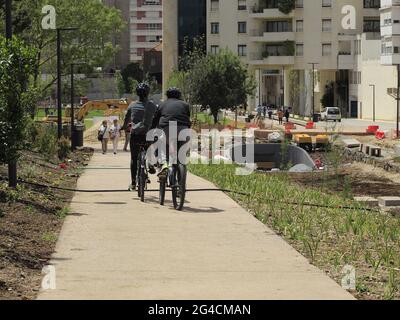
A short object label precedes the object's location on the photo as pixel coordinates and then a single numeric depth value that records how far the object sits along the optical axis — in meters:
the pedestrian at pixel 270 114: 98.24
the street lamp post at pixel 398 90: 69.19
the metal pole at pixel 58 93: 39.19
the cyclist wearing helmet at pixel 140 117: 16.31
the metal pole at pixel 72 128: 47.32
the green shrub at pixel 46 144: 33.22
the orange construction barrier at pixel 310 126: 72.44
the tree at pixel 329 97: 101.88
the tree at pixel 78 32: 58.09
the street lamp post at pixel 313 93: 95.75
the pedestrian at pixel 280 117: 85.54
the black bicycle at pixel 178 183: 14.39
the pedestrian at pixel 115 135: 43.92
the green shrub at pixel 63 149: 35.14
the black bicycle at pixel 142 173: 15.98
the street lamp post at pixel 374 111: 88.17
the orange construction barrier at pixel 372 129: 65.56
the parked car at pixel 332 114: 86.06
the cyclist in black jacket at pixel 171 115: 14.91
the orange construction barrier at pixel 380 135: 60.55
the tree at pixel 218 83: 82.06
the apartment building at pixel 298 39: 99.31
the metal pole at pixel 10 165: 17.12
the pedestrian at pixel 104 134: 44.94
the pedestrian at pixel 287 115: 87.88
